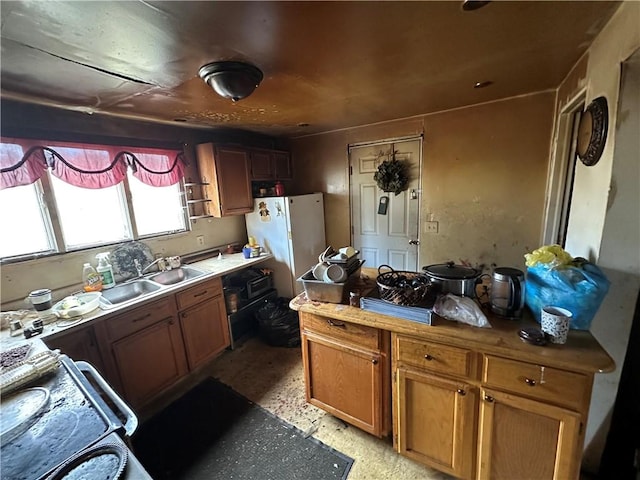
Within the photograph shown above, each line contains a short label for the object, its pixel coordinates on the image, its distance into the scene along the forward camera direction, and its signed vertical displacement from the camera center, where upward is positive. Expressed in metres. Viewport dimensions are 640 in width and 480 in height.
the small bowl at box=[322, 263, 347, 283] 1.54 -0.47
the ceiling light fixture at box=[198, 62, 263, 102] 1.36 +0.61
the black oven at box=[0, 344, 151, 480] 0.71 -0.68
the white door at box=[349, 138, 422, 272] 2.96 -0.25
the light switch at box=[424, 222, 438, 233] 2.88 -0.44
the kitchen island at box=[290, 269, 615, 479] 1.05 -0.92
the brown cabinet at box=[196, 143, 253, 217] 2.74 +0.22
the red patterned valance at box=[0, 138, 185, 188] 1.75 +0.32
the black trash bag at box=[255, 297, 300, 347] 2.73 -1.31
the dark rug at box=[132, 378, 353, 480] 1.55 -1.54
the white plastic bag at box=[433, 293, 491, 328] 1.23 -0.59
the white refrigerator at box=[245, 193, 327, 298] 2.95 -0.44
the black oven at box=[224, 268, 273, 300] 2.83 -0.91
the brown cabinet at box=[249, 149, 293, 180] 3.12 +0.36
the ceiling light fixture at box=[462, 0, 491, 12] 0.98 +0.65
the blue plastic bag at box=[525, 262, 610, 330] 1.08 -0.45
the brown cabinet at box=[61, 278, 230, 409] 1.74 -1.02
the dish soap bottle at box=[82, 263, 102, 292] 2.07 -0.56
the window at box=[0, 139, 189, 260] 1.81 +0.07
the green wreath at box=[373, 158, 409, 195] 2.97 +0.13
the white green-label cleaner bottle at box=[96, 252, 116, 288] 2.15 -0.52
